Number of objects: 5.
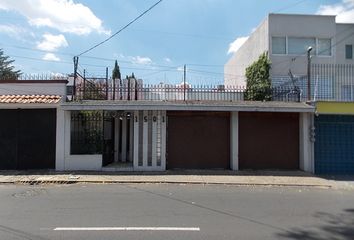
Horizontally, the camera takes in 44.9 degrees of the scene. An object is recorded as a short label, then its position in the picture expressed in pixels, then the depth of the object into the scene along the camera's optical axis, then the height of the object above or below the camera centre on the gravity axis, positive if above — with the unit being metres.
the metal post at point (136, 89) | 19.33 +1.74
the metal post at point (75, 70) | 18.27 +2.45
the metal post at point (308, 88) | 18.46 +1.77
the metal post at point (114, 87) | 19.11 +1.81
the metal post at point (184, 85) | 19.42 +1.98
